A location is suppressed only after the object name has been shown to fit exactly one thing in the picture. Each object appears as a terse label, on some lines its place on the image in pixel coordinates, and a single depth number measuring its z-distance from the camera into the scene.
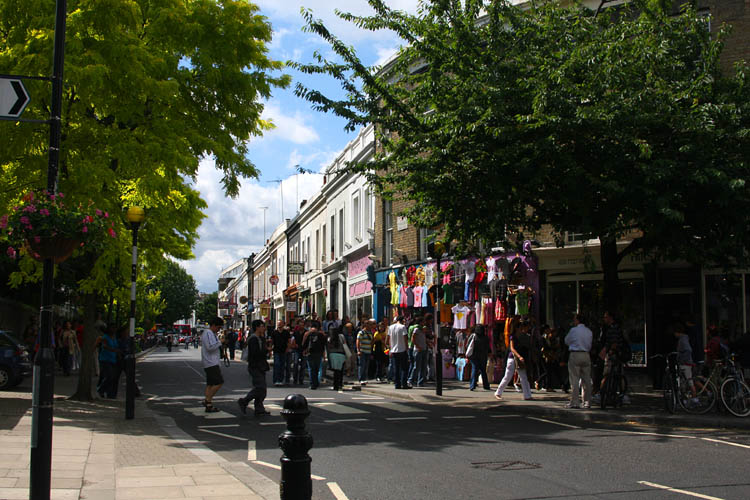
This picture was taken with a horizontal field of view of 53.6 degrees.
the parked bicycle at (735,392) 13.16
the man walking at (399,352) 19.34
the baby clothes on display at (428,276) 25.37
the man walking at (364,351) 21.17
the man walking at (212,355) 14.01
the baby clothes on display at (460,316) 22.48
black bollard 5.28
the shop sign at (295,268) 43.23
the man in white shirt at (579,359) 14.52
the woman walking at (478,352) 18.81
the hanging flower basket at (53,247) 7.22
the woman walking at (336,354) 19.86
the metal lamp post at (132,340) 13.13
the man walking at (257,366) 13.87
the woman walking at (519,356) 16.38
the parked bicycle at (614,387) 14.71
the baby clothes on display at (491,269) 21.66
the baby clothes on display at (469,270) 22.67
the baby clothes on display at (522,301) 20.58
